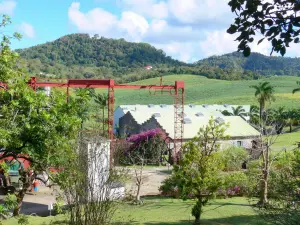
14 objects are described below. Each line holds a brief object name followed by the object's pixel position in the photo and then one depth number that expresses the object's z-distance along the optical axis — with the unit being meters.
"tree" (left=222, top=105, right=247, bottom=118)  60.60
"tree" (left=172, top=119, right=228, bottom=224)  15.45
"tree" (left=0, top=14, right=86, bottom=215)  9.87
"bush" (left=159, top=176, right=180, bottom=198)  22.51
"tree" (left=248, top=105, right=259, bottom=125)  58.31
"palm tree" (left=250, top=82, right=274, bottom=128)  47.41
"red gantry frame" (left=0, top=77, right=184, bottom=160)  28.61
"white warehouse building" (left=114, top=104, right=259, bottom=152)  39.41
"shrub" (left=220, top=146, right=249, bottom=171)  30.97
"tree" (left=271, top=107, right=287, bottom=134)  55.94
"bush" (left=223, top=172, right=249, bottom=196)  22.67
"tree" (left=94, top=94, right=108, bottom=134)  51.24
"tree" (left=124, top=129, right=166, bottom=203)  36.29
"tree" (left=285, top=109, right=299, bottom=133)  54.72
